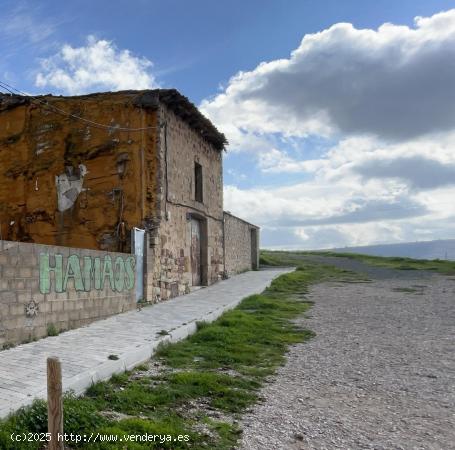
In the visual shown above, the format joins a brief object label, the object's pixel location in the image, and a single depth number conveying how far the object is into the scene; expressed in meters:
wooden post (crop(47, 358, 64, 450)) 2.79
